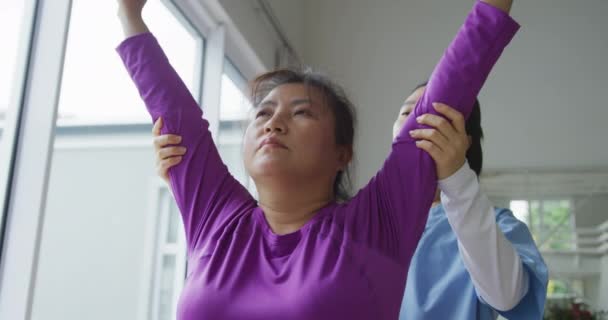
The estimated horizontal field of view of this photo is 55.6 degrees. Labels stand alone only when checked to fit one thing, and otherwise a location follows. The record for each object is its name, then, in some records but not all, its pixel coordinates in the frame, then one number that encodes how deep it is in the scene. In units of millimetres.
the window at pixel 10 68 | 1130
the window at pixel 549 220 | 2664
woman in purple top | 664
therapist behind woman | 716
